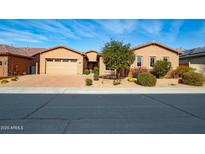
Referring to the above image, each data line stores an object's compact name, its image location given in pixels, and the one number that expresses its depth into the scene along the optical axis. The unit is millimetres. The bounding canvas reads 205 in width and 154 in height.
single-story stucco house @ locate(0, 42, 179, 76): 17448
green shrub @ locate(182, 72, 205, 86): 12612
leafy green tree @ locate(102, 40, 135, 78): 13907
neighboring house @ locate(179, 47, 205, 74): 16726
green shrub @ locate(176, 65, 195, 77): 15424
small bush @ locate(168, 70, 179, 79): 16450
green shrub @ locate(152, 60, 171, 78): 15347
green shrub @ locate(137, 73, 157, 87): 12320
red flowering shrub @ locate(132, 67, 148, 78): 16185
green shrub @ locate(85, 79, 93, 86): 12266
